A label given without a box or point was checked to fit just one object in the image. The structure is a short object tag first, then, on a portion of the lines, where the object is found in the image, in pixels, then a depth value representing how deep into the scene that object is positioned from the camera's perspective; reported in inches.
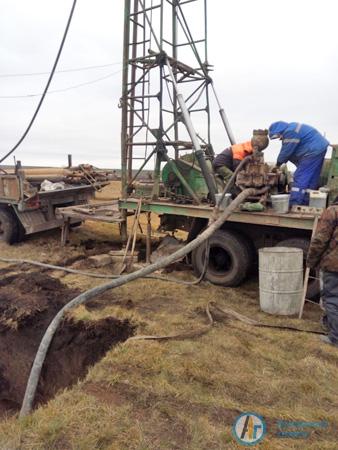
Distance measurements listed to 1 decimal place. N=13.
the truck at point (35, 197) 365.7
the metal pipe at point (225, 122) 346.0
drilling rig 246.5
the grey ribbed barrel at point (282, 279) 208.5
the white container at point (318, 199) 232.4
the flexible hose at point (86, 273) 260.1
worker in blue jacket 247.9
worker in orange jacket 252.5
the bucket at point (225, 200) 252.8
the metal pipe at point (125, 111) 312.5
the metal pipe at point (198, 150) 265.4
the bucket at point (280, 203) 236.5
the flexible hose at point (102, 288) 151.7
